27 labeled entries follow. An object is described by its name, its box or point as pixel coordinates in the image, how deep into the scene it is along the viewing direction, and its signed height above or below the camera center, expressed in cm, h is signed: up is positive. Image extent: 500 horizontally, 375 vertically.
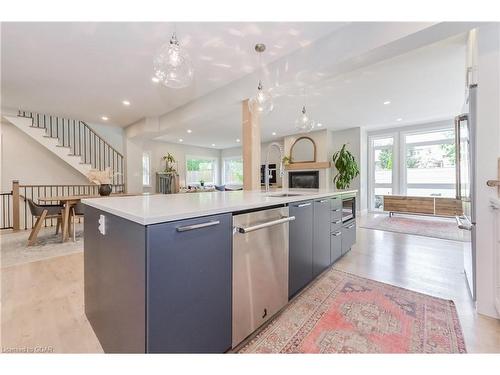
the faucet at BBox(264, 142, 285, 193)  246 +25
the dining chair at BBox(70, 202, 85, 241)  380 -39
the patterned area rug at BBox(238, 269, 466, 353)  133 -96
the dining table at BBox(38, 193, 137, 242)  361 -36
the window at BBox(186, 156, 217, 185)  958 +77
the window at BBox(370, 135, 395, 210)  653 +54
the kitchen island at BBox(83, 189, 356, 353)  92 -43
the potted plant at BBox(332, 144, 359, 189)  609 +51
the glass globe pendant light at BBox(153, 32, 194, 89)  170 +97
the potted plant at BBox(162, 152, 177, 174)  832 +96
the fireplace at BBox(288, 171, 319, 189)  703 +25
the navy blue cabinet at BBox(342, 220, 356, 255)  274 -64
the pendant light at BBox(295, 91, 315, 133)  313 +94
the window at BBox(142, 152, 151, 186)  768 +65
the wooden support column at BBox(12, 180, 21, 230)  459 -42
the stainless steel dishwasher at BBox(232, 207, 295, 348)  127 -52
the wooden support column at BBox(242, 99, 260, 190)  345 +58
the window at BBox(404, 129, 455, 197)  570 +62
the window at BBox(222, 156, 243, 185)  1036 +75
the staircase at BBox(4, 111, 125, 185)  497 +120
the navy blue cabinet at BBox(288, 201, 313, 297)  175 -50
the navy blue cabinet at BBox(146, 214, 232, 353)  91 -46
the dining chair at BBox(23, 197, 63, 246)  356 -42
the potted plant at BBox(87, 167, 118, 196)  394 +15
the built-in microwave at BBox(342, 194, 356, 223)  279 -28
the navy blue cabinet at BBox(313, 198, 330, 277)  207 -48
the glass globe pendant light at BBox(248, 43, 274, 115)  243 +98
